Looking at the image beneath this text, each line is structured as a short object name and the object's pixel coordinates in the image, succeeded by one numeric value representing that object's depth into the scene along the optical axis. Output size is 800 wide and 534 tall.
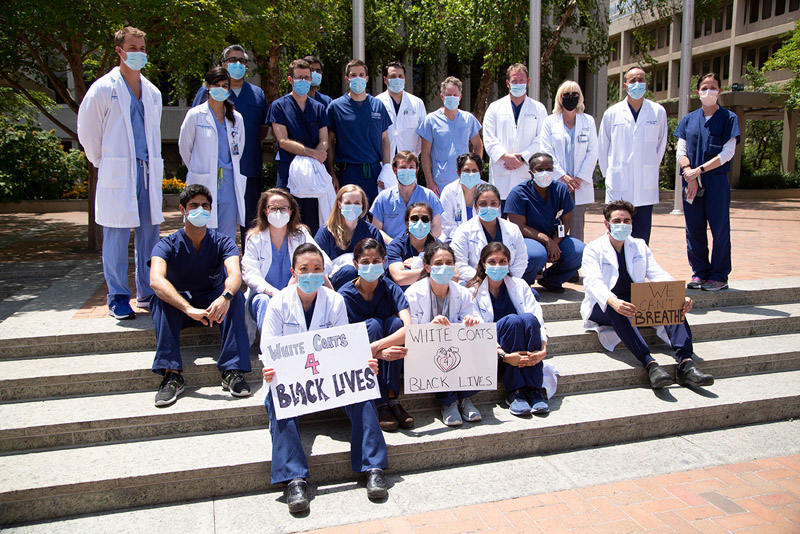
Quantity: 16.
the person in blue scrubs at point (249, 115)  6.57
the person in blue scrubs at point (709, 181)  6.97
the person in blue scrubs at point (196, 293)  4.77
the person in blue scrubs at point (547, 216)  6.65
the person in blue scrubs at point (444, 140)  7.32
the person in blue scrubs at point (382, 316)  4.64
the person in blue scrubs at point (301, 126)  6.68
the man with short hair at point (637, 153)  7.03
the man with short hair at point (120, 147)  5.68
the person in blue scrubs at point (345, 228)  5.58
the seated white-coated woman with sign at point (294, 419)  3.97
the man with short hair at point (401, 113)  7.36
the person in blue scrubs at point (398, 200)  6.22
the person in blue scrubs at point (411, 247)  5.43
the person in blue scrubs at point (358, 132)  6.85
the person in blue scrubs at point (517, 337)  4.88
